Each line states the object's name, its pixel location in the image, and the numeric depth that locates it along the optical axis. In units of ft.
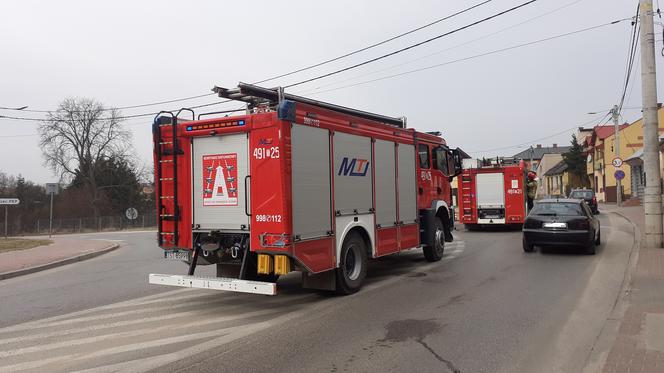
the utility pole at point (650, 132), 41.75
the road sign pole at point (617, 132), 122.45
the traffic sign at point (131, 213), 134.31
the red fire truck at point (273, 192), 23.06
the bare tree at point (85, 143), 173.88
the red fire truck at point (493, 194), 67.67
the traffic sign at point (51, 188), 81.00
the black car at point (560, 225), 40.34
